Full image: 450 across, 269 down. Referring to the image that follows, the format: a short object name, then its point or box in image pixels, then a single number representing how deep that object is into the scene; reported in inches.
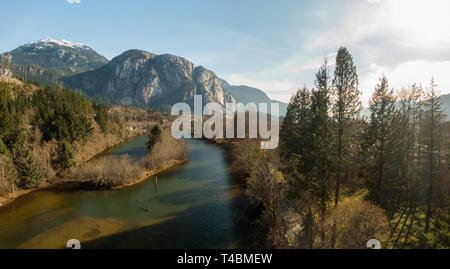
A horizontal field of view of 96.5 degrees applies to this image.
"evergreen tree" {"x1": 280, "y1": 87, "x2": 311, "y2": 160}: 1309.1
